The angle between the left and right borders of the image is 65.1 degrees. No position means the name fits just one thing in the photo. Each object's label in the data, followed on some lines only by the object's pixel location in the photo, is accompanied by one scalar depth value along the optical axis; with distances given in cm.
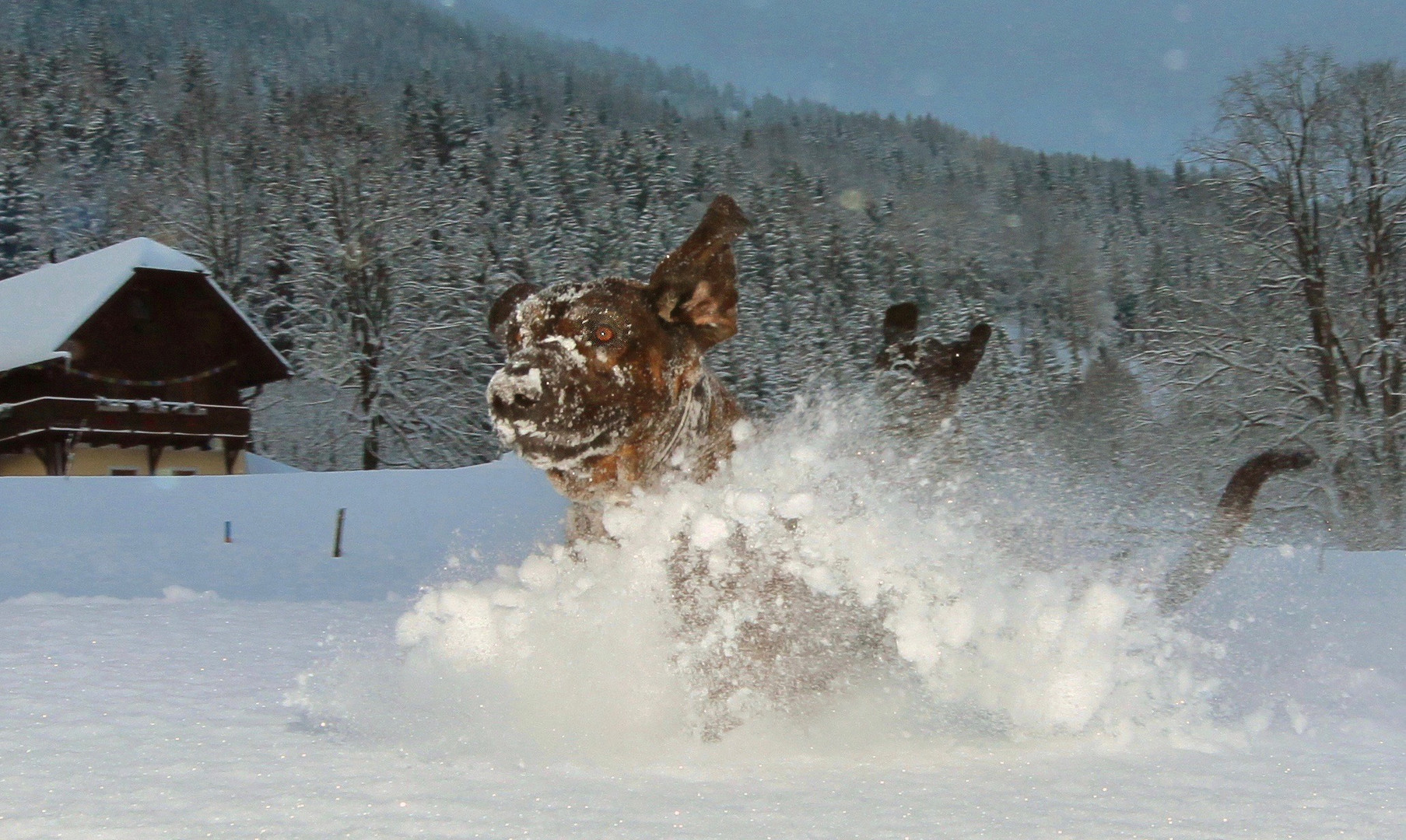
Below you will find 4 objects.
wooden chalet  2931
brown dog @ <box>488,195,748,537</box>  364
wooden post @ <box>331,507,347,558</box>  1627
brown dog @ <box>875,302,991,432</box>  605
